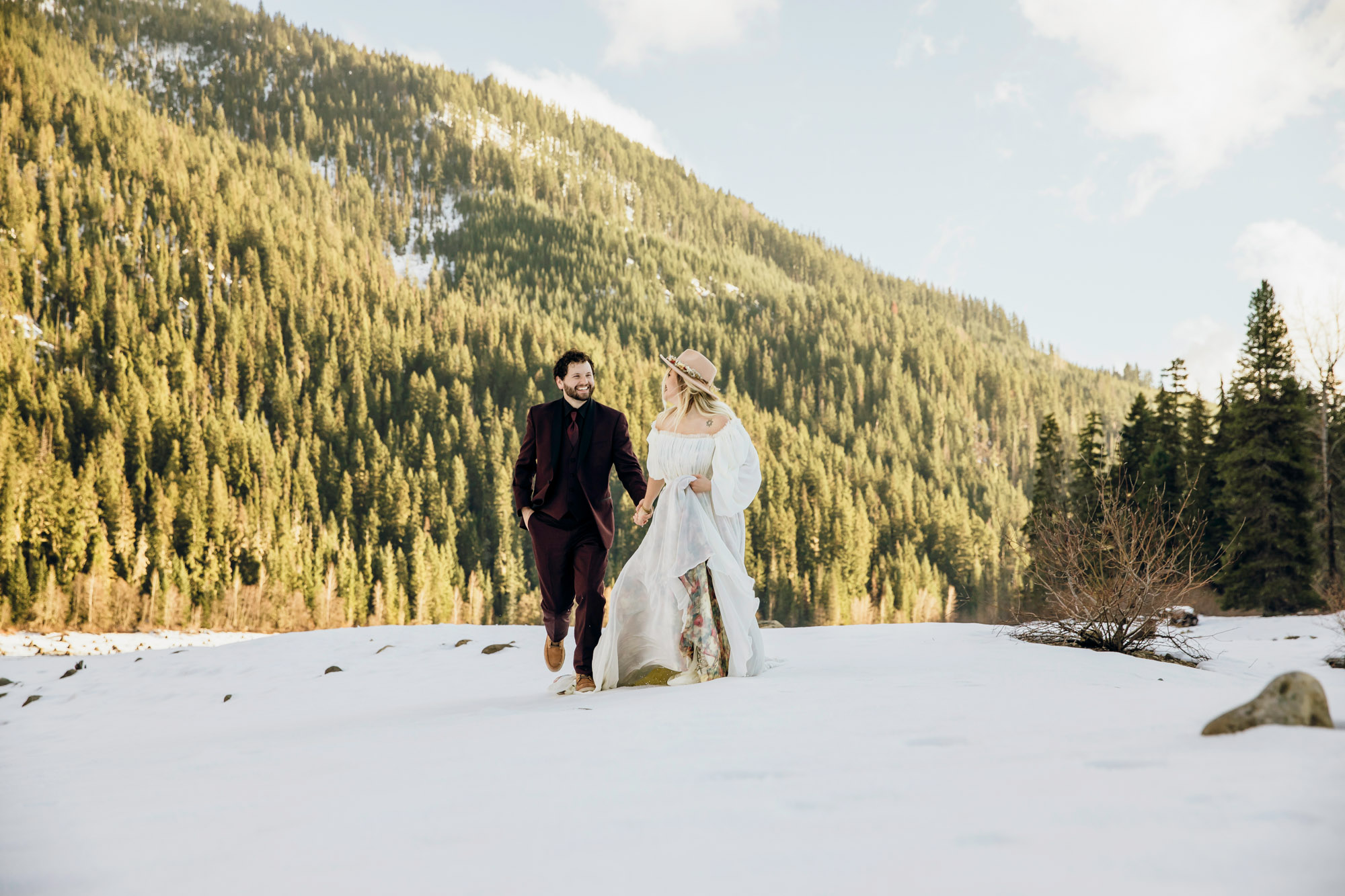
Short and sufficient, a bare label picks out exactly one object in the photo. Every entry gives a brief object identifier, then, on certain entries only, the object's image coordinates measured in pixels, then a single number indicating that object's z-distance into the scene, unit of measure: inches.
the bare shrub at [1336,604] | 600.2
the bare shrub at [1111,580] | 324.2
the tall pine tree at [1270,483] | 992.9
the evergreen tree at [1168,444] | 1217.4
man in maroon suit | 236.1
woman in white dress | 230.8
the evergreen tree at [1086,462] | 1266.0
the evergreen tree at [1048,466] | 1453.0
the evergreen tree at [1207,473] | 1162.6
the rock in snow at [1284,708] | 116.6
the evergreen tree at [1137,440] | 1349.7
